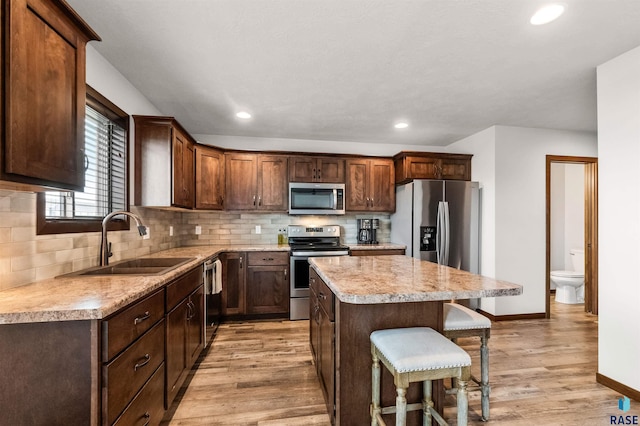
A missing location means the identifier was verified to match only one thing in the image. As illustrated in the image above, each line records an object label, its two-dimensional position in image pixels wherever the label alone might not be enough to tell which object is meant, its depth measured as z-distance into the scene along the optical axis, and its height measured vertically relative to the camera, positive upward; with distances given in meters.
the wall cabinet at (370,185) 4.19 +0.42
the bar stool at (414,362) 1.24 -0.66
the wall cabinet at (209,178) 3.44 +0.44
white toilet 4.24 -1.12
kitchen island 1.38 -0.57
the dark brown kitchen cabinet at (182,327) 1.80 -0.84
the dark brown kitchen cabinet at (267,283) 3.61 -0.89
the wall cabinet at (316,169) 4.04 +0.64
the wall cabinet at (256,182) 3.89 +0.44
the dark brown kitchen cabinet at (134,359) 1.15 -0.69
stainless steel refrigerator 3.70 -0.13
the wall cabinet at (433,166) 3.98 +0.68
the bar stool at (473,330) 1.70 -0.71
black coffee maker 4.34 -0.26
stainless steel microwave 3.98 +0.22
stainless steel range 3.65 -0.75
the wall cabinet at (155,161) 2.60 +0.48
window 1.72 +0.24
